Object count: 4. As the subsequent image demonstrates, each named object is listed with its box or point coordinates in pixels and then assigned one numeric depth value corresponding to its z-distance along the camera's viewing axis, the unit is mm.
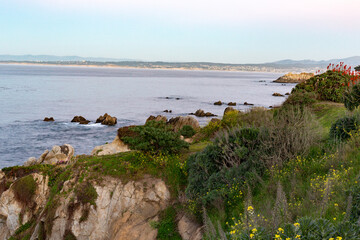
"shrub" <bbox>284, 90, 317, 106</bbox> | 20828
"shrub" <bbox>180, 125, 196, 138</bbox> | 26516
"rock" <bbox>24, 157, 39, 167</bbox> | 23750
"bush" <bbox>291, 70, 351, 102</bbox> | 24906
